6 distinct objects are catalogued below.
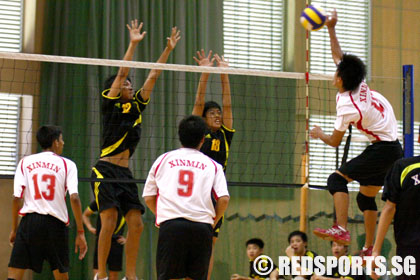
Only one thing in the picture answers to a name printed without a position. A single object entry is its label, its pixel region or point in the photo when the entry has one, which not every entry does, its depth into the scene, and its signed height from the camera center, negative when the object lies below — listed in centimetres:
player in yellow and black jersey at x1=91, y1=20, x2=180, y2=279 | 1141 +14
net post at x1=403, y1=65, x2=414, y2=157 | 1173 +70
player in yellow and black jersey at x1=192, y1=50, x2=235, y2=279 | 1215 +53
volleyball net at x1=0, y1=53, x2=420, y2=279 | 1534 +61
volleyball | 1054 +138
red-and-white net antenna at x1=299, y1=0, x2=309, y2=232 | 1239 +3
